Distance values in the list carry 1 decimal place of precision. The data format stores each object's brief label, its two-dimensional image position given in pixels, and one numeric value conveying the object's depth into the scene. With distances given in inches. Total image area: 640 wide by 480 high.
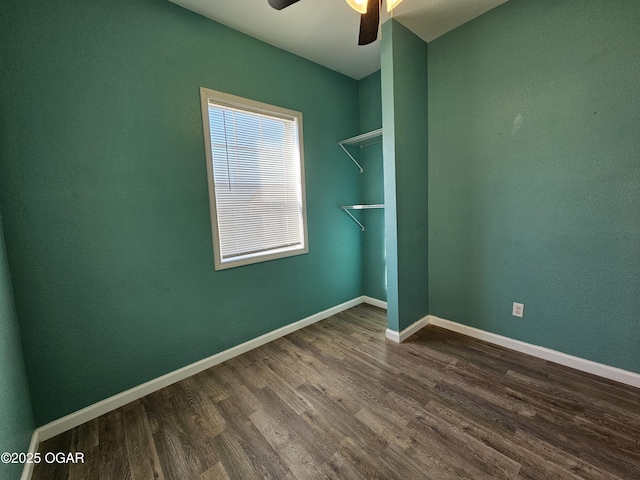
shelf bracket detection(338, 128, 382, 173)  101.1
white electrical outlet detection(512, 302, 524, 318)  82.4
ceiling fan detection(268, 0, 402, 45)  51.2
